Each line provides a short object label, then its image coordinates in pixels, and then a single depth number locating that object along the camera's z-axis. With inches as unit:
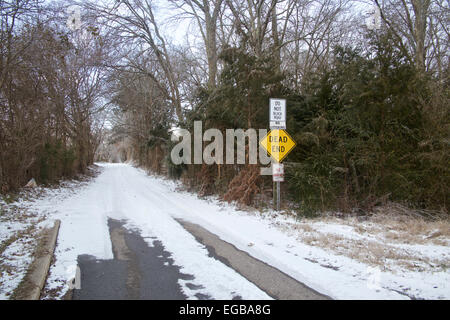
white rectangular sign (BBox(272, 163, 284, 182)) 335.6
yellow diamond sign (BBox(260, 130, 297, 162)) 337.1
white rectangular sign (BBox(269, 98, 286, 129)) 335.0
